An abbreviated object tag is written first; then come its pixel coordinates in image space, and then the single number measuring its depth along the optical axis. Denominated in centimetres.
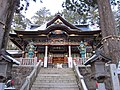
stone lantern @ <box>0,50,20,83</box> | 253
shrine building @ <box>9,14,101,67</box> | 926
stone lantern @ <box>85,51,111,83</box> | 262
